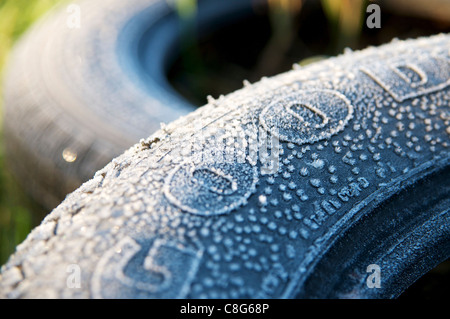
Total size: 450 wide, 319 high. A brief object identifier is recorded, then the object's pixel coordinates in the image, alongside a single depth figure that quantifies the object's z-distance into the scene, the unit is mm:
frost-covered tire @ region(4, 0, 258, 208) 404
